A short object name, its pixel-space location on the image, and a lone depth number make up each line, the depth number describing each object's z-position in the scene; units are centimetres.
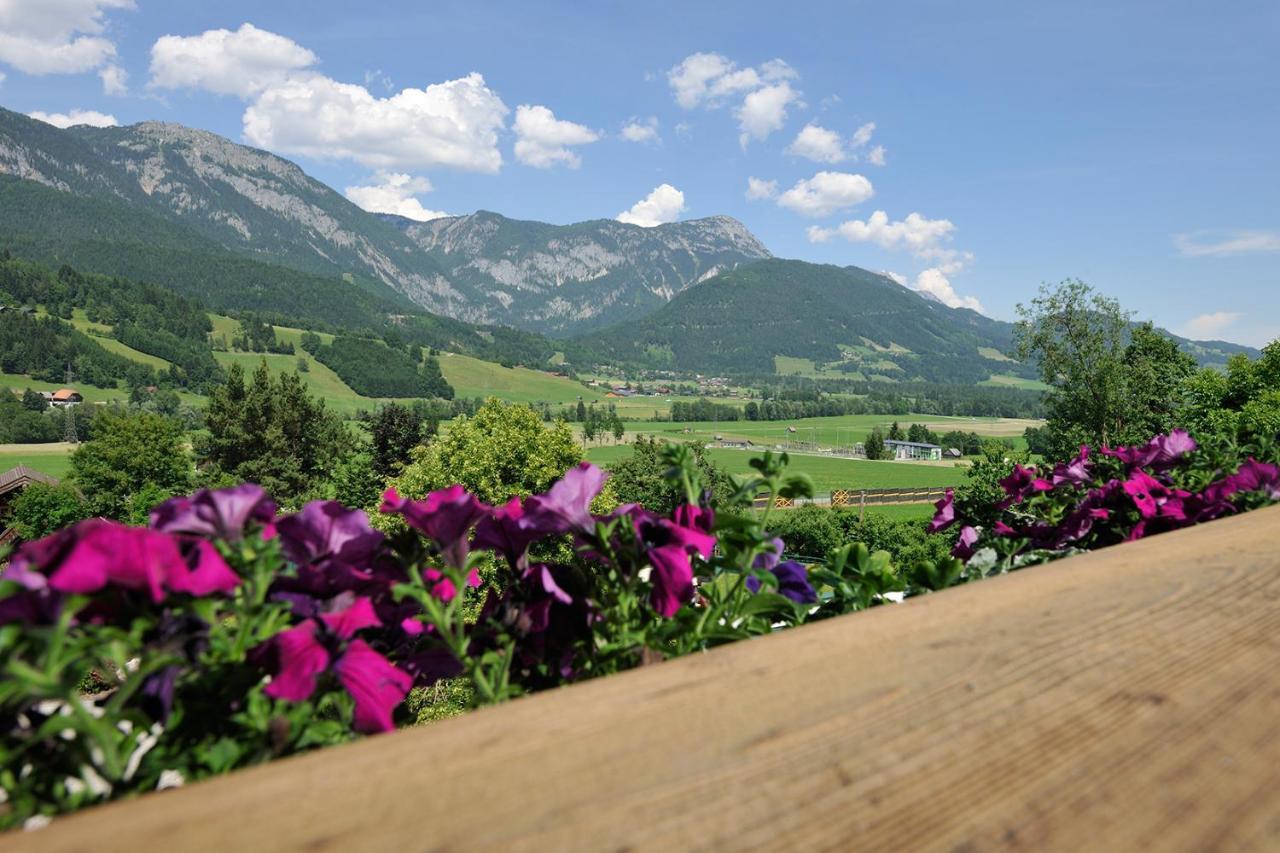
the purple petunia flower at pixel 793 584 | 120
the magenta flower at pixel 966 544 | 175
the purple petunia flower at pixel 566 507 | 96
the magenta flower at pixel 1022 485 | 188
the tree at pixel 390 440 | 3634
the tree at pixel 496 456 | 2230
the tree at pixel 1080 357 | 2692
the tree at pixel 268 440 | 3947
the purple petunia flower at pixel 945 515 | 194
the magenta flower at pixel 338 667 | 73
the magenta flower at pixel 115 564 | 59
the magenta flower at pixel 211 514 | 77
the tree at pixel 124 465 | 3734
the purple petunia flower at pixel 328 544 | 87
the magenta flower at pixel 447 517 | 86
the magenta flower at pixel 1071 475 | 187
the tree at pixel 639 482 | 3928
